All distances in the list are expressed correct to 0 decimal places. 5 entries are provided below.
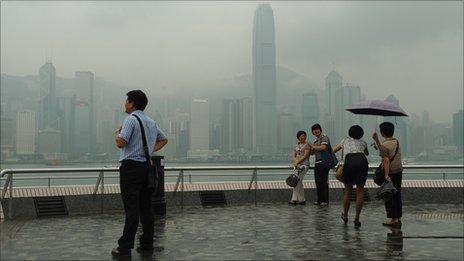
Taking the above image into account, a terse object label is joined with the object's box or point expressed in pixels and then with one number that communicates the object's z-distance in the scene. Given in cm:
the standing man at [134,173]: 640
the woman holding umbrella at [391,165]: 861
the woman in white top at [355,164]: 873
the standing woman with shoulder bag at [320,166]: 1155
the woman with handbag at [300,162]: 1180
